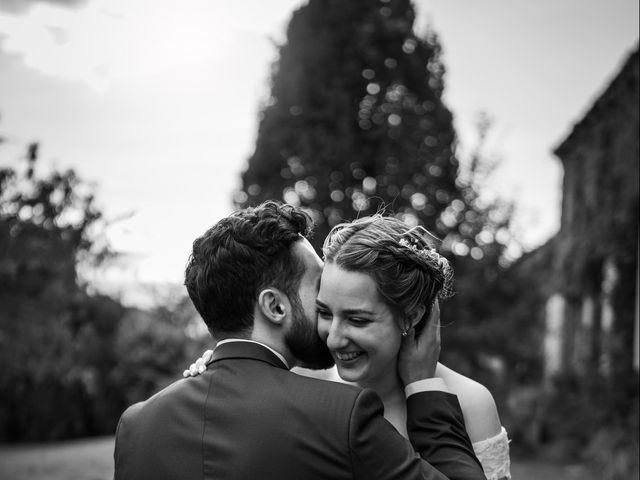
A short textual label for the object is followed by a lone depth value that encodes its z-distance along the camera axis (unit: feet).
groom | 6.69
